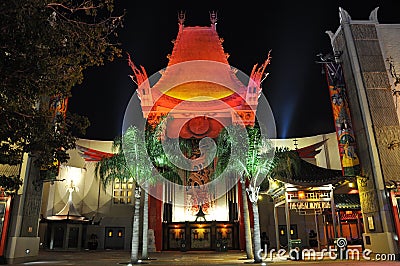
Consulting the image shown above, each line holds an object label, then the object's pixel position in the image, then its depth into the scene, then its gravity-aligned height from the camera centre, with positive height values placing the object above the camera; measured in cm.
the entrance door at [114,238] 2466 -14
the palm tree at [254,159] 1298 +288
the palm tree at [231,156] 1324 +314
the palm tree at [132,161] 1319 +293
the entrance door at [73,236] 2314 +7
